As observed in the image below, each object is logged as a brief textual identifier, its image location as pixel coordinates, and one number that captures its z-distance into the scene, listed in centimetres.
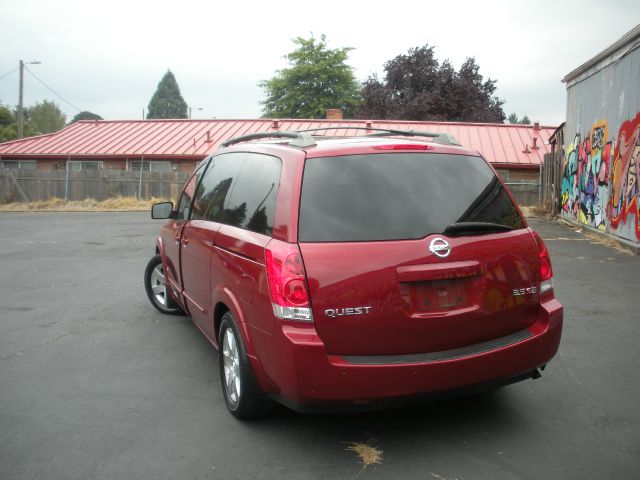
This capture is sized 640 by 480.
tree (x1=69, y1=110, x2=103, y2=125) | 11950
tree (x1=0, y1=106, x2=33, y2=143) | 5233
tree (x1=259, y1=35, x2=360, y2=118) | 5569
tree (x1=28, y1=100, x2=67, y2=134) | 9706
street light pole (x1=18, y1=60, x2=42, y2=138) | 3877
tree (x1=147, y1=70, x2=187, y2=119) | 10744
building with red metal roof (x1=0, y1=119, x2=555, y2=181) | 3212
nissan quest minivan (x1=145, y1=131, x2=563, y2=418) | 311
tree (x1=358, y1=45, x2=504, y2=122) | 4319
